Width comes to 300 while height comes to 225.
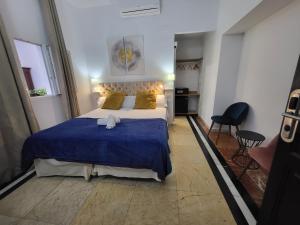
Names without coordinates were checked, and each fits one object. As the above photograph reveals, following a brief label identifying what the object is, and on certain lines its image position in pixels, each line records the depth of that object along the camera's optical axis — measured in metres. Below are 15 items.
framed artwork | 3.42
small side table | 1.80
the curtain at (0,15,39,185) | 1.79
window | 2.64
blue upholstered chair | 2.39
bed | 1.57
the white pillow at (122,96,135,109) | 3.28
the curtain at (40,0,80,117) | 2.54
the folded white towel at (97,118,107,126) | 2.05
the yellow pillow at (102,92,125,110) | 3.20
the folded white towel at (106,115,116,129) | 1.93
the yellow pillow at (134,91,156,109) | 3.10
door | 0.79
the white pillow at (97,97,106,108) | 3.47
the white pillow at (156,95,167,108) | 3.25
